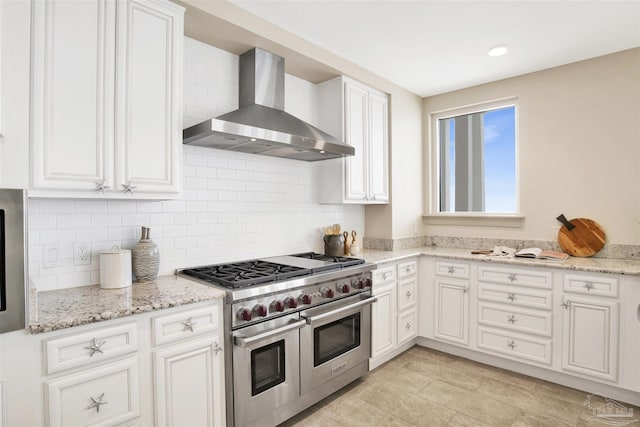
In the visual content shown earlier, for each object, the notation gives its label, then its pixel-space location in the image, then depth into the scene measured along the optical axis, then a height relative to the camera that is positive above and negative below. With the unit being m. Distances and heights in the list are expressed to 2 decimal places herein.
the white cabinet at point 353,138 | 3.28 +0.69
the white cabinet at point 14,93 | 1.47 +0.50
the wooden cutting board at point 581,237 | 3.12 -0.23
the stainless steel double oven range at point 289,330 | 2.04 -0.77
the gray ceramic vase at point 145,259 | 2.12 -0.29
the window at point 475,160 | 3.76 +0.57
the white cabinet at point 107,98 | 1.66 +0.58
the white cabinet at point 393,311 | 3.10 -0.92
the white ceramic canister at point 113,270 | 1.97 -0.32
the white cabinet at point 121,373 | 1.39 -0.72
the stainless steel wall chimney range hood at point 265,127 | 2.30 +0.58
